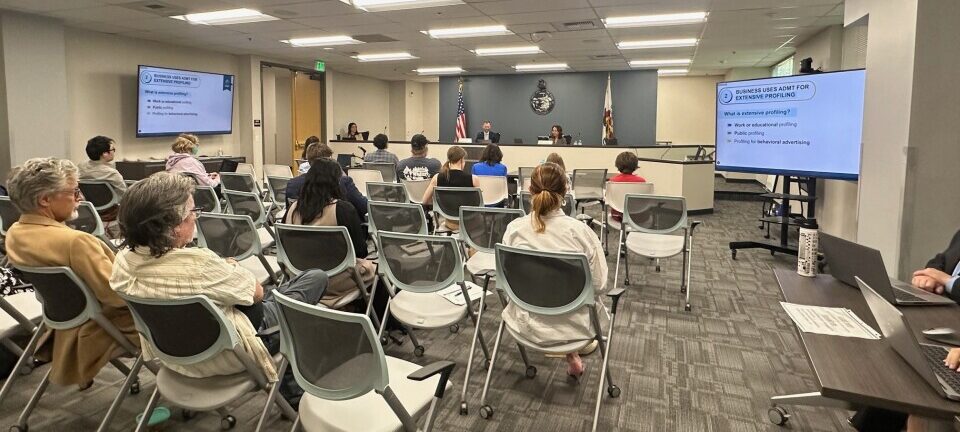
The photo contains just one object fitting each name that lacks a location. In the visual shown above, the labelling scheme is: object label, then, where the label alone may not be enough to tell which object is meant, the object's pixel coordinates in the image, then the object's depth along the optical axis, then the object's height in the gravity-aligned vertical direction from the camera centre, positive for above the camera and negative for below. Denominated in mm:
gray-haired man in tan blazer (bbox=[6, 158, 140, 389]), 2299 -446
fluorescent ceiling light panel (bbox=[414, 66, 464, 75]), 13805 +2017
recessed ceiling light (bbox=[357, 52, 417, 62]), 11356 +1924
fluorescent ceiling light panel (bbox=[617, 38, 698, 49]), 9508 +1883
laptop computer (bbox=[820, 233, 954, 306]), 1952 -414
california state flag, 13398 +873
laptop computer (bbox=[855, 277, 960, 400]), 1371 -492
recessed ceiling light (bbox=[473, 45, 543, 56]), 10234 +1883
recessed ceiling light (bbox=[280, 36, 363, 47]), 9297 +1828
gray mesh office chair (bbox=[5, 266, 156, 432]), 2205 -617
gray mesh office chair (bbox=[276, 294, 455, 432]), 1649 -680
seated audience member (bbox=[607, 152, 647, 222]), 5730 -135
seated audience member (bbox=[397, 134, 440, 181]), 6660 -150
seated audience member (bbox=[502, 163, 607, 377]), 2623 -423
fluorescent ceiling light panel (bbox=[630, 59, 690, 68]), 12378 +2027
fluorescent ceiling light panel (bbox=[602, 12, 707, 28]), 7438 +1798
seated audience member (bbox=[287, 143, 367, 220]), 4031 -259
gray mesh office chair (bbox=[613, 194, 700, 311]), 4449 -549
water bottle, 2391 -394
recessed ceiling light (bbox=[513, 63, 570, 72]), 12812 +1987
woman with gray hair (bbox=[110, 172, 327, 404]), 1974 -408
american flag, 14453 +840
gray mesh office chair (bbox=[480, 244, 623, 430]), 2451 -579
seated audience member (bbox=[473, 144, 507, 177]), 6379 -112
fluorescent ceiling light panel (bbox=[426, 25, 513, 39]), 8336 +1801
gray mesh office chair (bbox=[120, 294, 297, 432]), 1896 -683
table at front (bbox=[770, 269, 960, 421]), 1331 -552
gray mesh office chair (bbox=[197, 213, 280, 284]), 3393 -532
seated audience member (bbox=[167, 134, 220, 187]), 6000 -131
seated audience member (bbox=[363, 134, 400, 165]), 7613 -44
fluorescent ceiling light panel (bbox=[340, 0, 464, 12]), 6613 +1730
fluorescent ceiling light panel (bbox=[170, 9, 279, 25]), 7332 +1752
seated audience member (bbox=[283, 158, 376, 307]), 3303 -327
